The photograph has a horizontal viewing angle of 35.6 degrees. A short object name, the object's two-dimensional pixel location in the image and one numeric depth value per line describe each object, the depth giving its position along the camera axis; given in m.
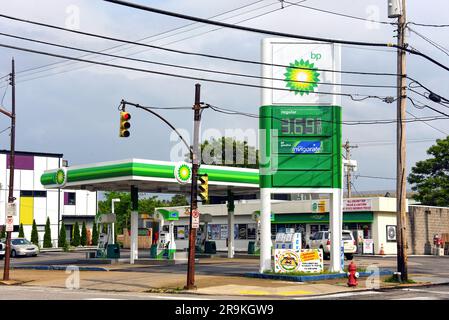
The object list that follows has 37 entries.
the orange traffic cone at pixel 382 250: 52.66
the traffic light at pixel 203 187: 26.17
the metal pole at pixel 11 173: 31.94
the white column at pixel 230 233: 49.08
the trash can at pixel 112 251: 42.84
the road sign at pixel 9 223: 31.58
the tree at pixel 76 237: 73.25
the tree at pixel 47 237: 71.06
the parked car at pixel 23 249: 58.00
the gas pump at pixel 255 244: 50.50
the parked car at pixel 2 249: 57.39
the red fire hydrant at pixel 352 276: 26.03
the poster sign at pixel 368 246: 53.08
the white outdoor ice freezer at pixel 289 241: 29.76
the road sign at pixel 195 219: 26.17
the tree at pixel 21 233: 68.06
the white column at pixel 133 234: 41.88
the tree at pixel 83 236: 74.44
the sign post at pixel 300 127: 30.31
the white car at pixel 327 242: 44.44
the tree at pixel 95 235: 72.90
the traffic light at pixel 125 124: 25.35
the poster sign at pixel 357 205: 53.53
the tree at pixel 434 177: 68.50
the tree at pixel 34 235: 68.75
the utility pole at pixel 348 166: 68.39
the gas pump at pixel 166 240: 42.69
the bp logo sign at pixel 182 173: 39.44
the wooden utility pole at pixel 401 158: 28.41
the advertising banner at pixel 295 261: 29.58
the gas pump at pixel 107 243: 42.84
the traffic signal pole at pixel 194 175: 25.97
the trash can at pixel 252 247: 51.09
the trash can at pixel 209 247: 50.03
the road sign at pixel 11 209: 31.68
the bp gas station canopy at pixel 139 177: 39.59
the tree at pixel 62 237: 71.96
